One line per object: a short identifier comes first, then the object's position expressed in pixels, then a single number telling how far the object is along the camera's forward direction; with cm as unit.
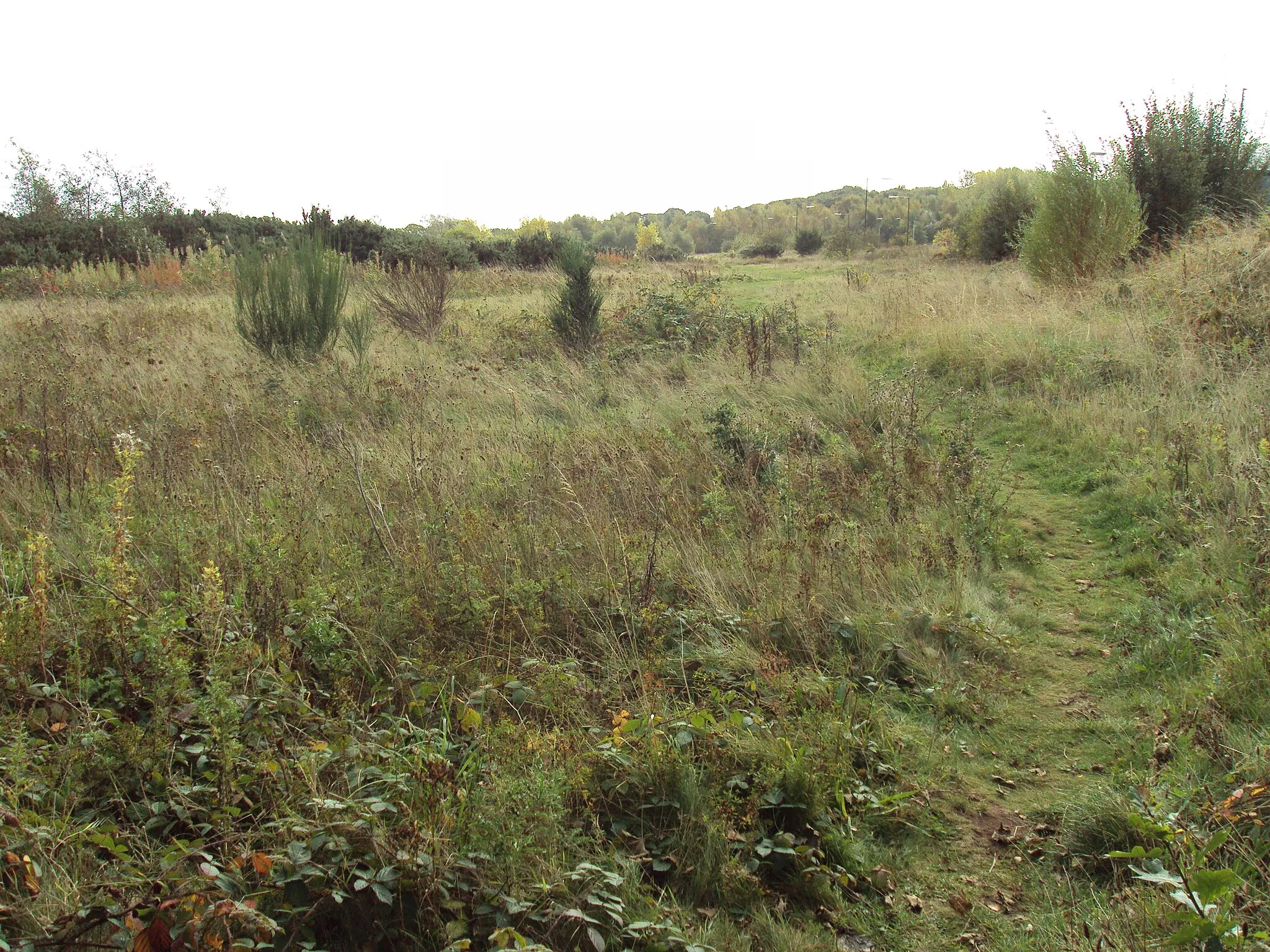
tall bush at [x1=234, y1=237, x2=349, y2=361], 976
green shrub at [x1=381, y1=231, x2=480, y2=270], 1941
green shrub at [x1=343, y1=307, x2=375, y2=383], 987
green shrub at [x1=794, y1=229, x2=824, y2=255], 4684
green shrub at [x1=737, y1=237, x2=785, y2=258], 4838
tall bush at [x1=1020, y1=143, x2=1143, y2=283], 1262
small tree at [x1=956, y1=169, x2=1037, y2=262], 2566
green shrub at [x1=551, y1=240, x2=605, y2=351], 1247
